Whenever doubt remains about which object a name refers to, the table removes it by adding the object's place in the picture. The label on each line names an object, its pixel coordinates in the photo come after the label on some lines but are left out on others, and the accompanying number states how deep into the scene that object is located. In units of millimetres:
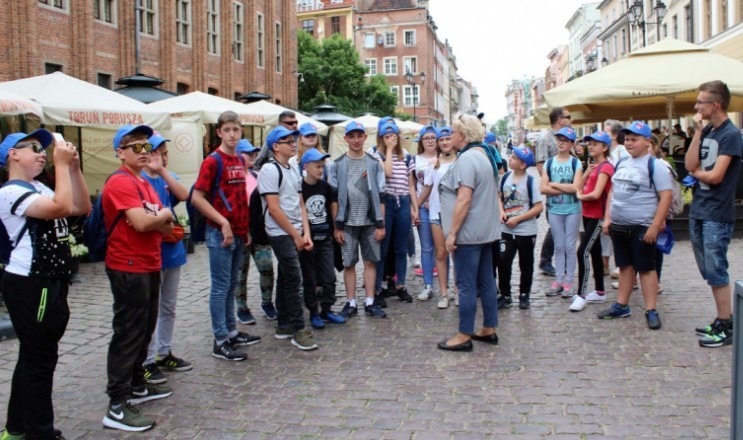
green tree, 50812
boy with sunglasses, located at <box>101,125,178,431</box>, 4199
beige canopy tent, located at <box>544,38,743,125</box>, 10172
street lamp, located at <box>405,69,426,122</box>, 80406
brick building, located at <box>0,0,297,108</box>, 19594
